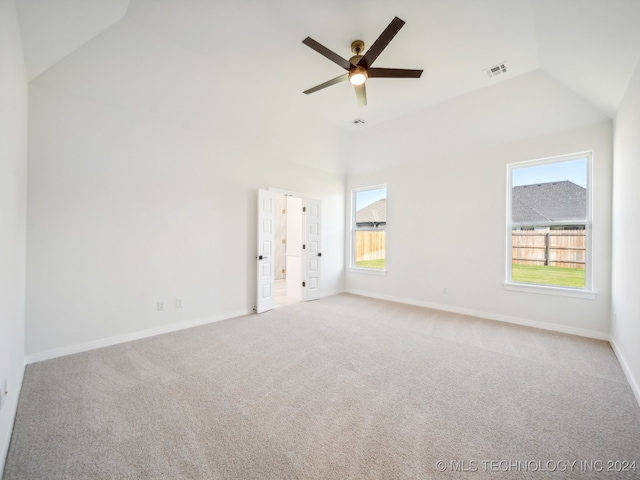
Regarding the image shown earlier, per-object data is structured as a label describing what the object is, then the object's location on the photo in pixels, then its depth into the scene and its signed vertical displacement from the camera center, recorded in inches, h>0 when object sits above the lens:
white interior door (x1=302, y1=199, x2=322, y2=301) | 219.9 -11.7
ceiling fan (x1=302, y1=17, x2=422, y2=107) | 95.7 +67.8
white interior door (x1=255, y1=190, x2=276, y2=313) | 181.9 -10.6
